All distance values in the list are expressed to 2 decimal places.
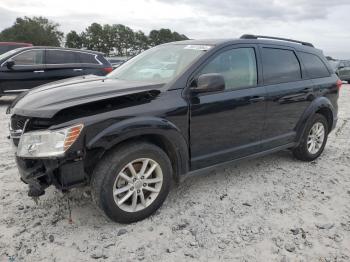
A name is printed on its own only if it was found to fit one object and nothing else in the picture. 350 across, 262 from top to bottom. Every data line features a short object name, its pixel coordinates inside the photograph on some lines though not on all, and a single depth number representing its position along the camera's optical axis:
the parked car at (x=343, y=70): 20.14
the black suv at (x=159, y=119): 2.79
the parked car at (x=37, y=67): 9.02
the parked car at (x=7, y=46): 11.55
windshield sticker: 3.67
